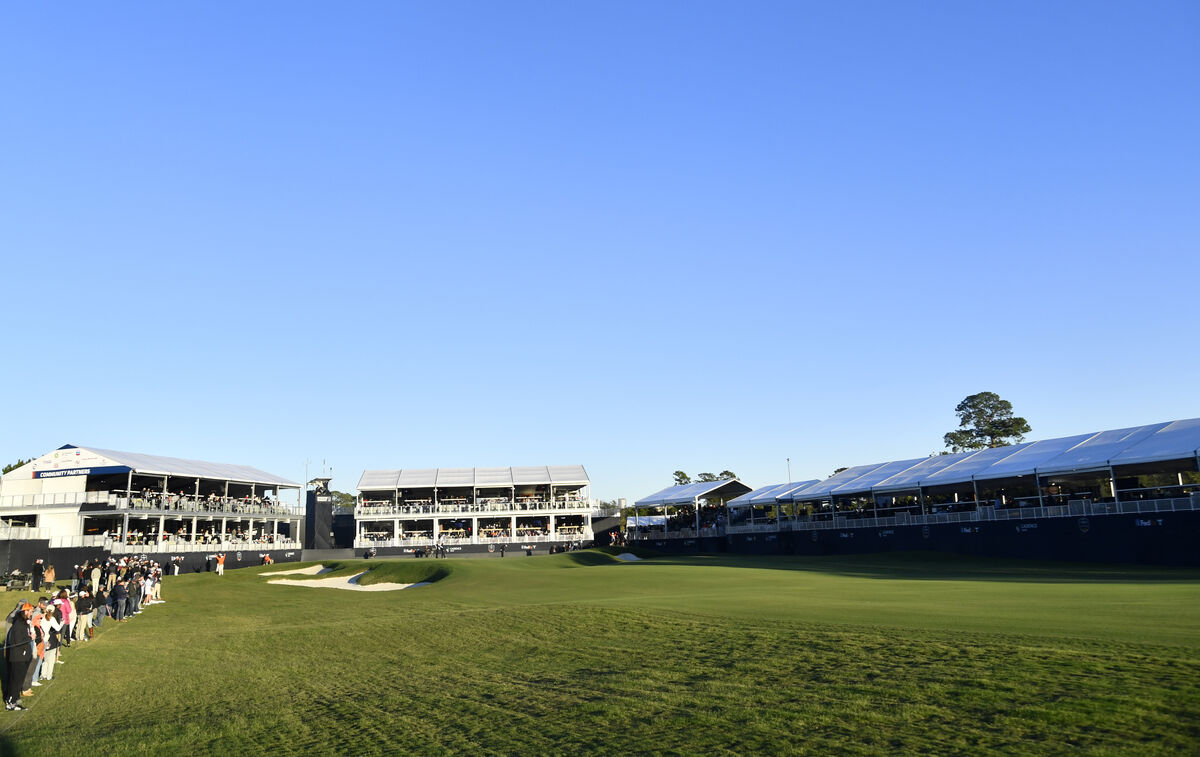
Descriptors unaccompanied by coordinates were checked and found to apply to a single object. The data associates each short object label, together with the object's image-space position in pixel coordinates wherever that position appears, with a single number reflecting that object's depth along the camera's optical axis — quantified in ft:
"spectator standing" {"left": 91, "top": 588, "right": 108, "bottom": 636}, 92.53
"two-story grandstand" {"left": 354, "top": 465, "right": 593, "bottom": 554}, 270.67
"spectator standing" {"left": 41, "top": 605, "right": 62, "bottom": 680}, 59.36
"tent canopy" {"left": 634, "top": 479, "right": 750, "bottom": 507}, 258.16
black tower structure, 273.33
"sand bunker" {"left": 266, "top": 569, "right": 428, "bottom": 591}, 150.00
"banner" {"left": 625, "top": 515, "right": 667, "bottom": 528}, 298.56
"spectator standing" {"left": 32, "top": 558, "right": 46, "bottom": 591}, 135.33
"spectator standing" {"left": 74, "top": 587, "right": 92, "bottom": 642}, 79.92
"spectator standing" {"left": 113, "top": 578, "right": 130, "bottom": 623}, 100.32
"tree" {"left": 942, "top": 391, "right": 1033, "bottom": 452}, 354.13
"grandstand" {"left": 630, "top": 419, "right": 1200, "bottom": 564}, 140.26
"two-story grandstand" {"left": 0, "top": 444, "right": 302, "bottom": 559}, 193.77
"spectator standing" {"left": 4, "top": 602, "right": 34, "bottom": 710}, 50.01
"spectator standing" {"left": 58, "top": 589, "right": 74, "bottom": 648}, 71.06
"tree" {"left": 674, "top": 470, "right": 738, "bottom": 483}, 476.95
